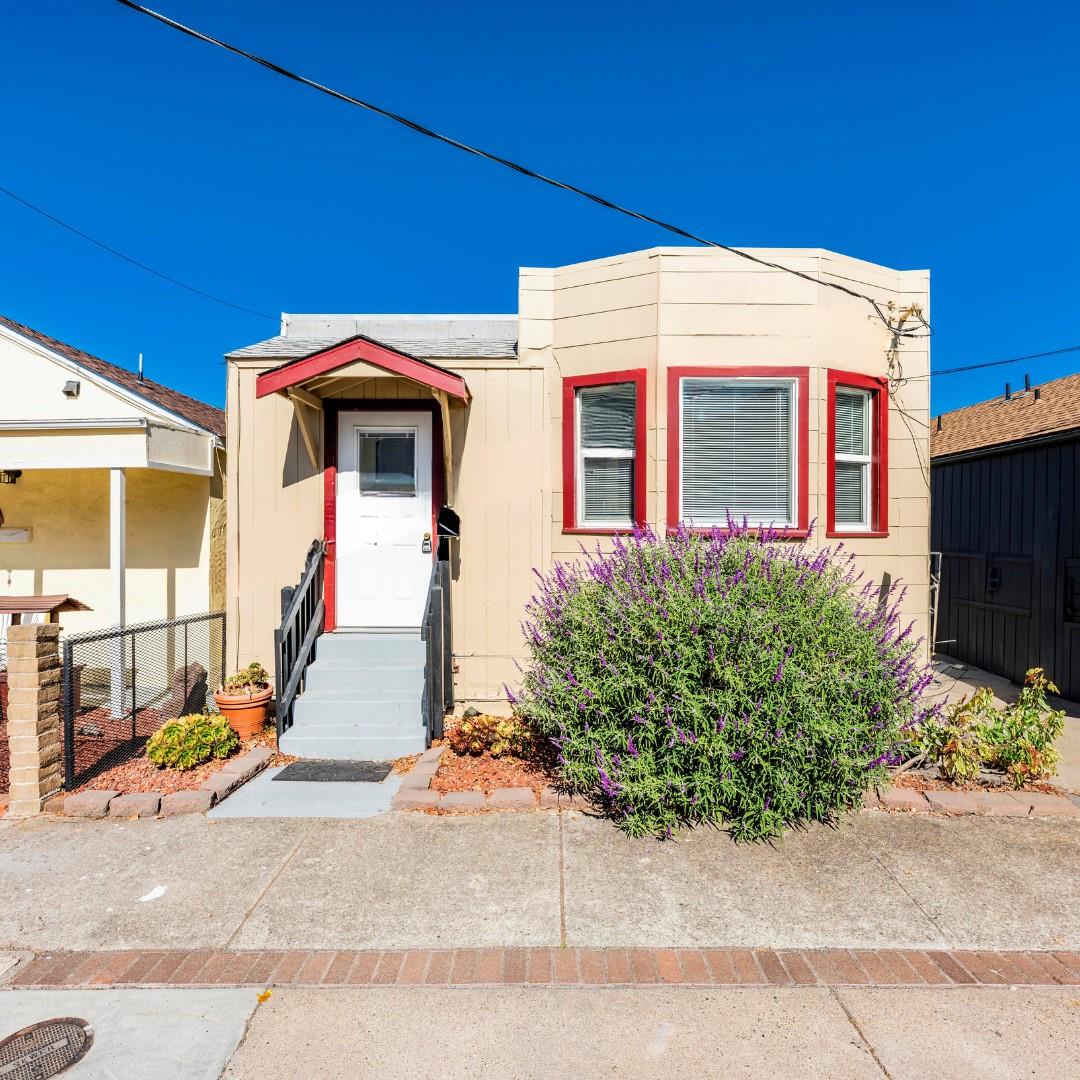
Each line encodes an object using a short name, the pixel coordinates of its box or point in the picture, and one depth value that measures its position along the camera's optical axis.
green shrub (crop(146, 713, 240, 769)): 4.98
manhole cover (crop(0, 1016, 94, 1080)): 2.34
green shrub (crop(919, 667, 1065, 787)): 4.75
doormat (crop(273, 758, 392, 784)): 4.98
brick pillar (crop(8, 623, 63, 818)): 4.38
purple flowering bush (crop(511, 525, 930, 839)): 3.94
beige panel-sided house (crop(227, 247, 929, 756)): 6.12
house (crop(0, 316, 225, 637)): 6.78
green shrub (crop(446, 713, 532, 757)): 5.23
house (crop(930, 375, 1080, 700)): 8.14
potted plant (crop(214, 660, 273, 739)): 5.79
